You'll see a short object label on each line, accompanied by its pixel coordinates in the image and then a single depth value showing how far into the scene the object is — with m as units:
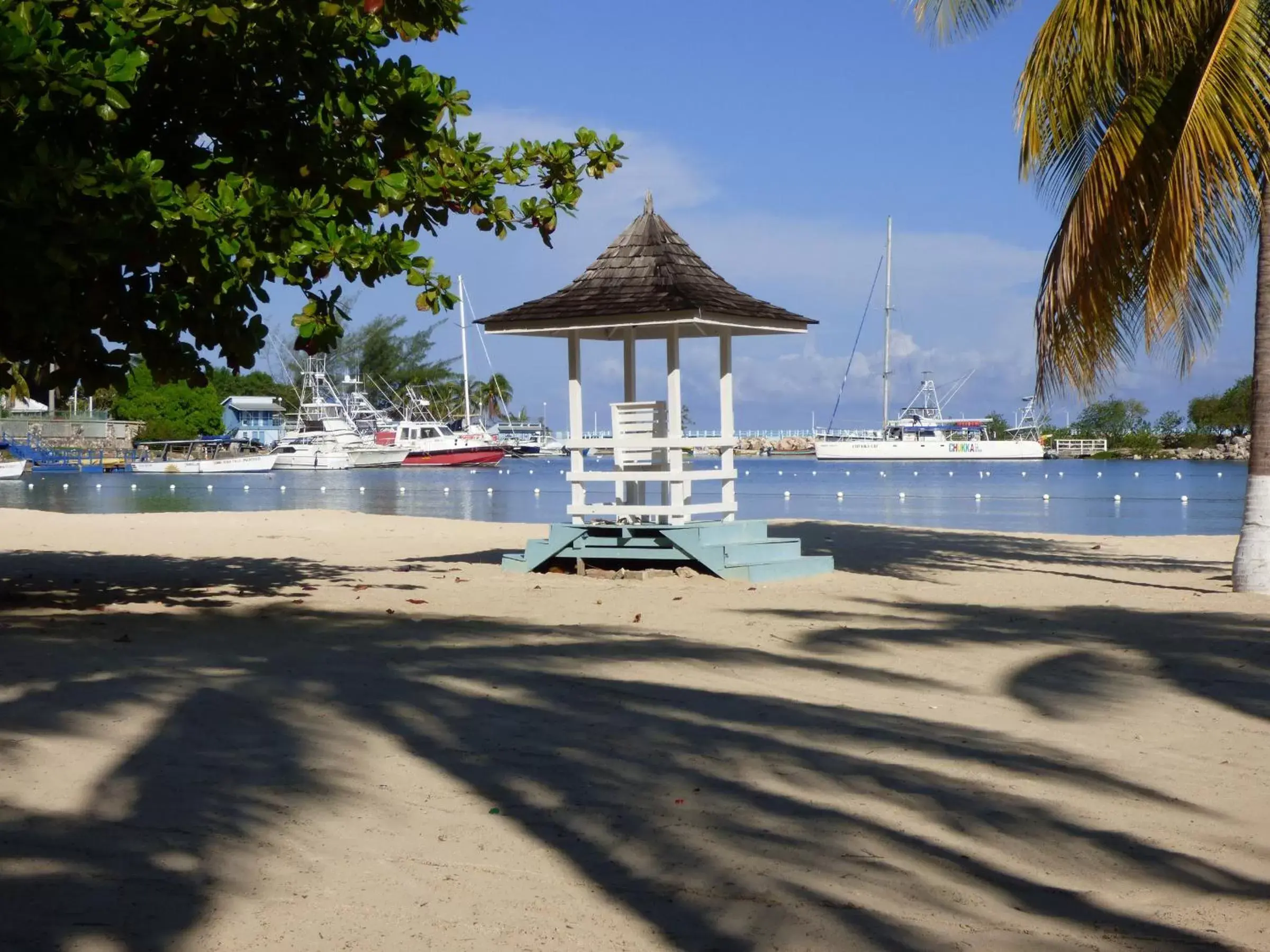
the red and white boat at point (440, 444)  85.06
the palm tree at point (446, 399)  117.50
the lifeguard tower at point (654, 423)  13.62
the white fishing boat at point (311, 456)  85.19
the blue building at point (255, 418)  102.94
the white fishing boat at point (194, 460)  73.81
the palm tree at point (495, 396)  132.12
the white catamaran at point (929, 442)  102.25
